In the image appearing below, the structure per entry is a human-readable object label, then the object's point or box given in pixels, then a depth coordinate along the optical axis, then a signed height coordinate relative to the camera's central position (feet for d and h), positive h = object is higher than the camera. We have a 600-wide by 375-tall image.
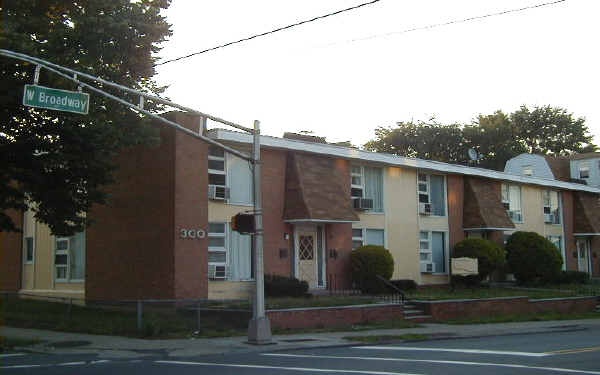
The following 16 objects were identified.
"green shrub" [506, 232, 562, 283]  111.24 +0.98
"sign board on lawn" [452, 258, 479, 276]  93.25 -0.11
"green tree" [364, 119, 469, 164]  218.18 +37.34
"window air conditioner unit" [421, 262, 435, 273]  104.12 -0.20
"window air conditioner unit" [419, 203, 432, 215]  104.68 +8.25
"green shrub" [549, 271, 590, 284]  114.11 -2.13
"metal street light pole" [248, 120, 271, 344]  57.00 -1.28
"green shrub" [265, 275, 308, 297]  79.46 -2.22
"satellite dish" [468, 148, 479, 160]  130.31 +19.80
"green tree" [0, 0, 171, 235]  59.57 +13.79
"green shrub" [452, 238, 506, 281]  102.68 +1.70
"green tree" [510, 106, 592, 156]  229.45 +42.04
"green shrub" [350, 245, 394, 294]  88.79 -0.13
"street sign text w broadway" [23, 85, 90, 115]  44.75 +10.67
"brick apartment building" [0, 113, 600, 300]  76.69 +5.59
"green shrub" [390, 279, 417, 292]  93.45 -2.38
